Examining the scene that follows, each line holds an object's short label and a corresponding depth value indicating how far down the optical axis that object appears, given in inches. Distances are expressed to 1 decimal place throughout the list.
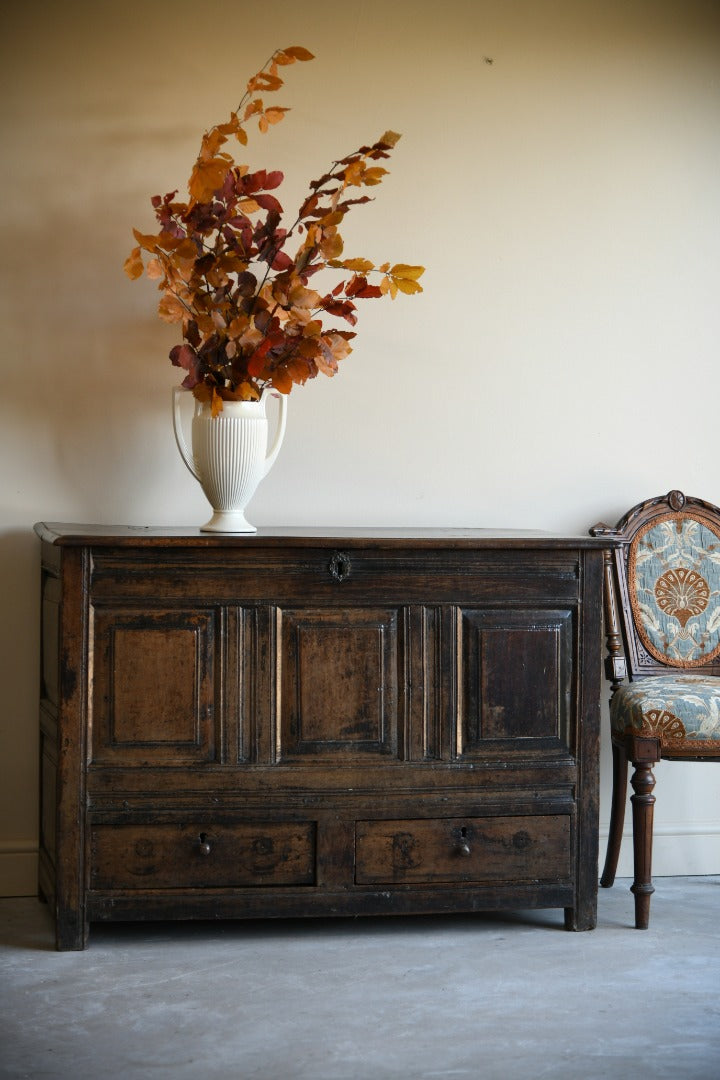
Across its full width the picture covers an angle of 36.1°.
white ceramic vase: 102.0
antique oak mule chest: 95.3
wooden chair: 116.2
